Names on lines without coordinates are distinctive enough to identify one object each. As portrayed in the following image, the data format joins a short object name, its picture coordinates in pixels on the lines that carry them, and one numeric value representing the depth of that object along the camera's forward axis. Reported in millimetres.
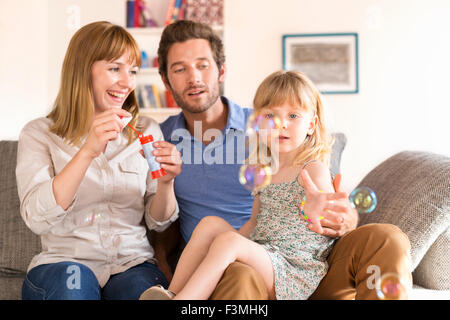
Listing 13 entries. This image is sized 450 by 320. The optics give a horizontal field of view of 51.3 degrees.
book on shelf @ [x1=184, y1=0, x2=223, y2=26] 3871
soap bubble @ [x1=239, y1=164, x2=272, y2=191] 1336
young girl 1076
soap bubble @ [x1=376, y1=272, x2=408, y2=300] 938
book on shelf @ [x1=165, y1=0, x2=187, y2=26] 3877
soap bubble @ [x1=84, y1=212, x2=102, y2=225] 1365
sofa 1332
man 1628
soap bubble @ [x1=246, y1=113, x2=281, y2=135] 1332
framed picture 3891
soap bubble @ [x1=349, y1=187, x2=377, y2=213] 1203
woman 1272
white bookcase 3914
